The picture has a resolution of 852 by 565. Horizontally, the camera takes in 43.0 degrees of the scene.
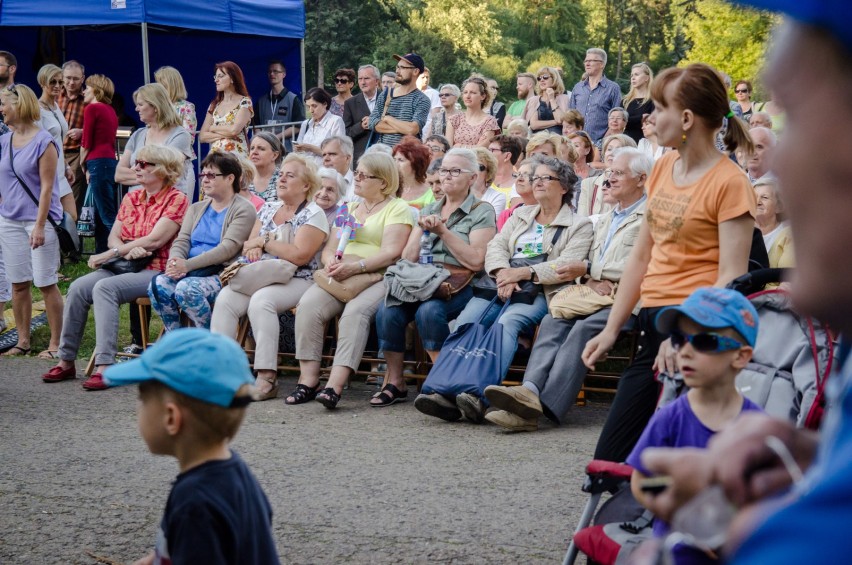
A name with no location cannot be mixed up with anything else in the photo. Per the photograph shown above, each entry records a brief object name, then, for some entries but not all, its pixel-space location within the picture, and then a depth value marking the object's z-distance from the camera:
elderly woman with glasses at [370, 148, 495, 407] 7.73
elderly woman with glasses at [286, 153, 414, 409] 7.91
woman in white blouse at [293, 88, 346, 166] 12.41
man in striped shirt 11.98
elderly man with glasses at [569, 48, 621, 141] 13.07
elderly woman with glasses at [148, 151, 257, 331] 8.50
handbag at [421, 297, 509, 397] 7.10
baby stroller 3.58
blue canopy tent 13.67
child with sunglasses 3.32
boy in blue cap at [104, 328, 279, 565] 2.47
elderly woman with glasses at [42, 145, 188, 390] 8.67
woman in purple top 9.42
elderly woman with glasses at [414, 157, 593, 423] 7.48
